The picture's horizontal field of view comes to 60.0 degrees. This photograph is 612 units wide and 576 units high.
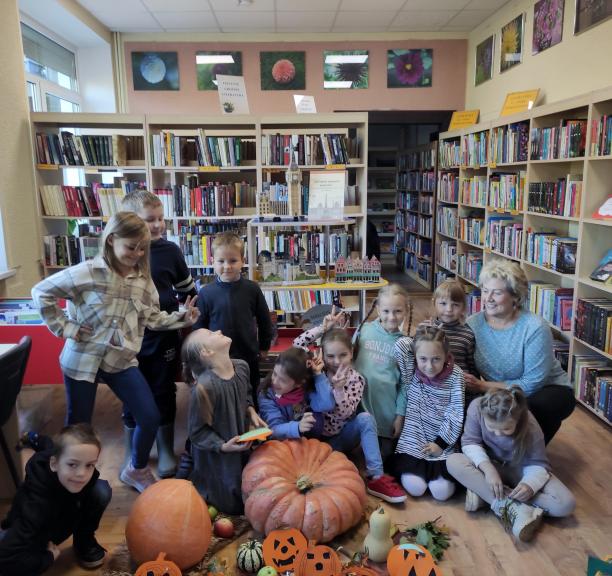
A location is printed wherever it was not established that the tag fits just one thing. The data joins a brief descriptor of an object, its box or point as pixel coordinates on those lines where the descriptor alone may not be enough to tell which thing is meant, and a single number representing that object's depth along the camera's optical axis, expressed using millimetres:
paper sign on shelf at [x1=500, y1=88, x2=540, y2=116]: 5160
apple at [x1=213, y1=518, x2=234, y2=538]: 2119
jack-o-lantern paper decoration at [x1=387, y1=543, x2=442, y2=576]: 1763
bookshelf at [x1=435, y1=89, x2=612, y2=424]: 3414
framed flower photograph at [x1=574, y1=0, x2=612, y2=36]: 4009
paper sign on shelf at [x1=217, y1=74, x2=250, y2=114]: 4676
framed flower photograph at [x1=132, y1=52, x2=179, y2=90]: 6871
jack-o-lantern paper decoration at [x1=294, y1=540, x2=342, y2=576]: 1764
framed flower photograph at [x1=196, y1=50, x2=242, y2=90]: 6863
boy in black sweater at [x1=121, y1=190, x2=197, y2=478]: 2539
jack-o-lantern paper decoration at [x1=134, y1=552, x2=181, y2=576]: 1740
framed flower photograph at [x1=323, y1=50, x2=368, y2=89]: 6867
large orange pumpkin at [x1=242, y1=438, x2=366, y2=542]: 2012
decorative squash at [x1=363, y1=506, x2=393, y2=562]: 1921
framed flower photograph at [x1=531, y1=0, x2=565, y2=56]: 4727
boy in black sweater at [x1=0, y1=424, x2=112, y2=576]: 1763
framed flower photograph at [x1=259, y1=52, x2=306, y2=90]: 6887
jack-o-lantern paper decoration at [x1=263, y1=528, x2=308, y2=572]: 1849
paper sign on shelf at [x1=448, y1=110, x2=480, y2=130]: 6620
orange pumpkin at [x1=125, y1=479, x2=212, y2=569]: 1904
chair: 1977
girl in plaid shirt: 2078
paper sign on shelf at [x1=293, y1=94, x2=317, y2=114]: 4832
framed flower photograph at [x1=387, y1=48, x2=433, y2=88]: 6891
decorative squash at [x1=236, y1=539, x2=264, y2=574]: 1907
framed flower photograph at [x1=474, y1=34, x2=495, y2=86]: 6236
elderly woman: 2613
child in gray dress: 2203
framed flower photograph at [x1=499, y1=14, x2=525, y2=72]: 5523
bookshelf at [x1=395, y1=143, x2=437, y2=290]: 7559
